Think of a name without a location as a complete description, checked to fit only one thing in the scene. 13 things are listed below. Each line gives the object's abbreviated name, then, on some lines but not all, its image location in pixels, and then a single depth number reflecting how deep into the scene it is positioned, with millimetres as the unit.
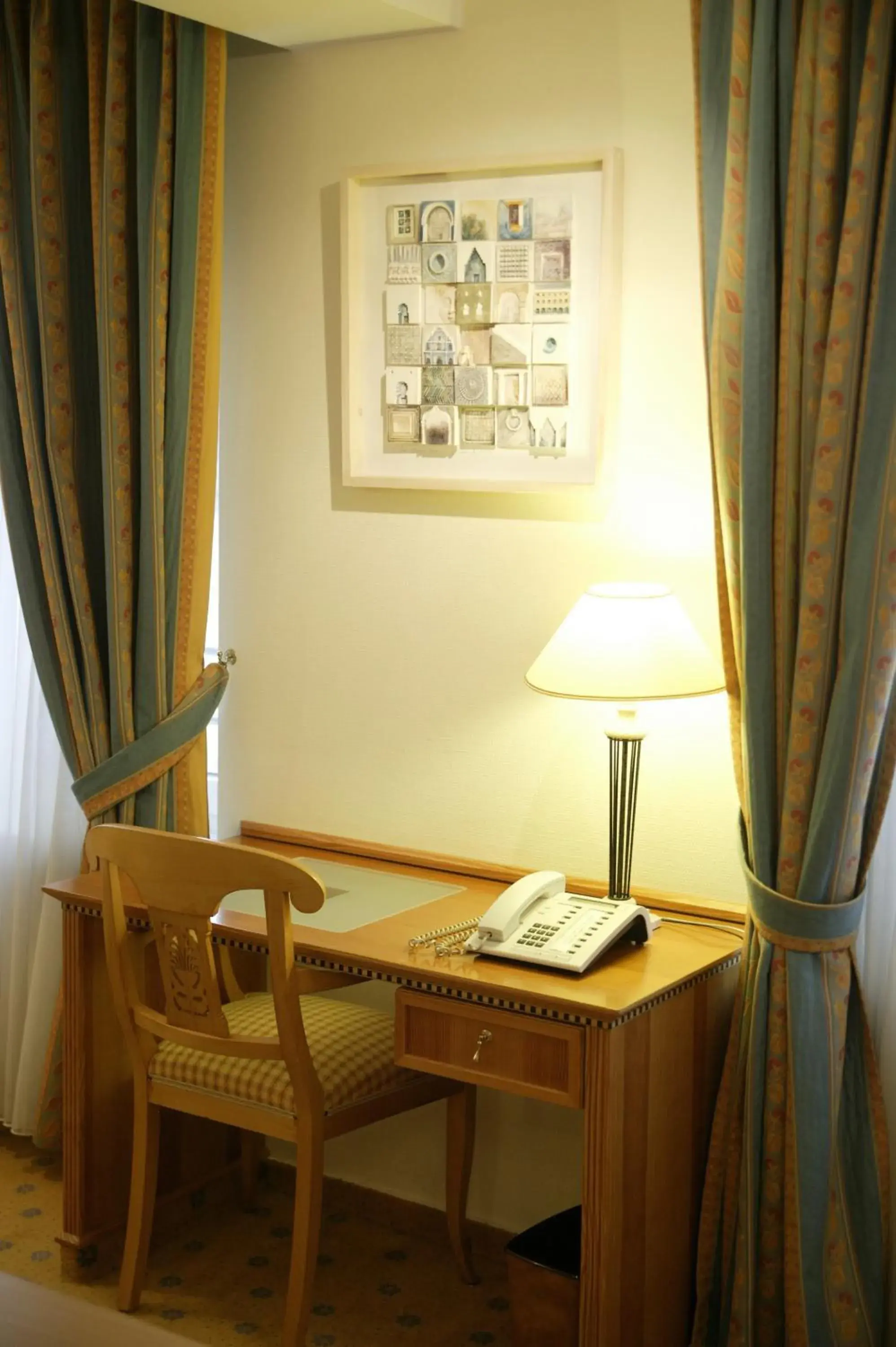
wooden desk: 2252
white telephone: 2375
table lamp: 2465
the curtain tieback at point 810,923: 2357
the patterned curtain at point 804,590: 2262
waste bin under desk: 2410
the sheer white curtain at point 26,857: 3410
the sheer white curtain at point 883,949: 2455
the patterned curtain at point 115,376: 3021
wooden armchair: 2449
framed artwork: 2730
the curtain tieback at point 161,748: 3164
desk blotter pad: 2666
